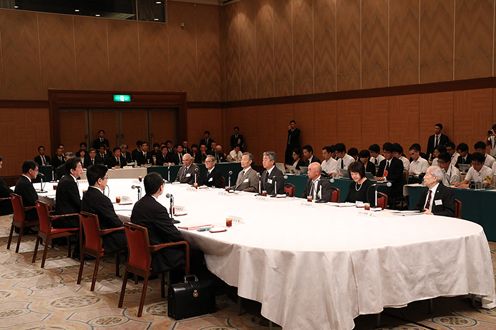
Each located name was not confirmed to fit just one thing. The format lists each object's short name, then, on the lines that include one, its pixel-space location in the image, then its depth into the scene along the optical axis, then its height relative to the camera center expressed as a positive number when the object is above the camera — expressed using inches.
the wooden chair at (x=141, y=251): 203.5 -40.6
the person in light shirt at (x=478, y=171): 342.0 -23.8
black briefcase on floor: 202.8 -56.9
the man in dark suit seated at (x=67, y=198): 295.0 -30.8
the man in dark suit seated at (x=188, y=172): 410.8 -25.9
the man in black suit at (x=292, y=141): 642.2 -8.2
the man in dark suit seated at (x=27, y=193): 325.1 -31.0
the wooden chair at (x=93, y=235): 240.9 -41.0
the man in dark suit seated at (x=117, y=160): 594.2 -24.2
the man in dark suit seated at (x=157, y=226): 208.4 -32.5
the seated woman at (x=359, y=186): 278.5 -25.9
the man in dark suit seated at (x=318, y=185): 294.0 -26.6
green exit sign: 696.4 +46.4
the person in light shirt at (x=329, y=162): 466.2 -23.3
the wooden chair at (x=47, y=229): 278.1 -44.2
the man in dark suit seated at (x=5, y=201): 366.9 -39.7
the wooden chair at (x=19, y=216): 316.2 -42.8
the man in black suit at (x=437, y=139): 477.7 -6.3
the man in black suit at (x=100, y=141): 669.9 -5.4
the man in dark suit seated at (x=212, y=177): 383.6 -27.8
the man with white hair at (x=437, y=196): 249.0 -27.5
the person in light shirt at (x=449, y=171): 364.8 -24.9
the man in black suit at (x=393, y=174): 401.4 -29.1
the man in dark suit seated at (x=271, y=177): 334.6 -24.8
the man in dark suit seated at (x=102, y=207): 245.8 -30.2
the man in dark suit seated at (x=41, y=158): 609.8 -21.5
